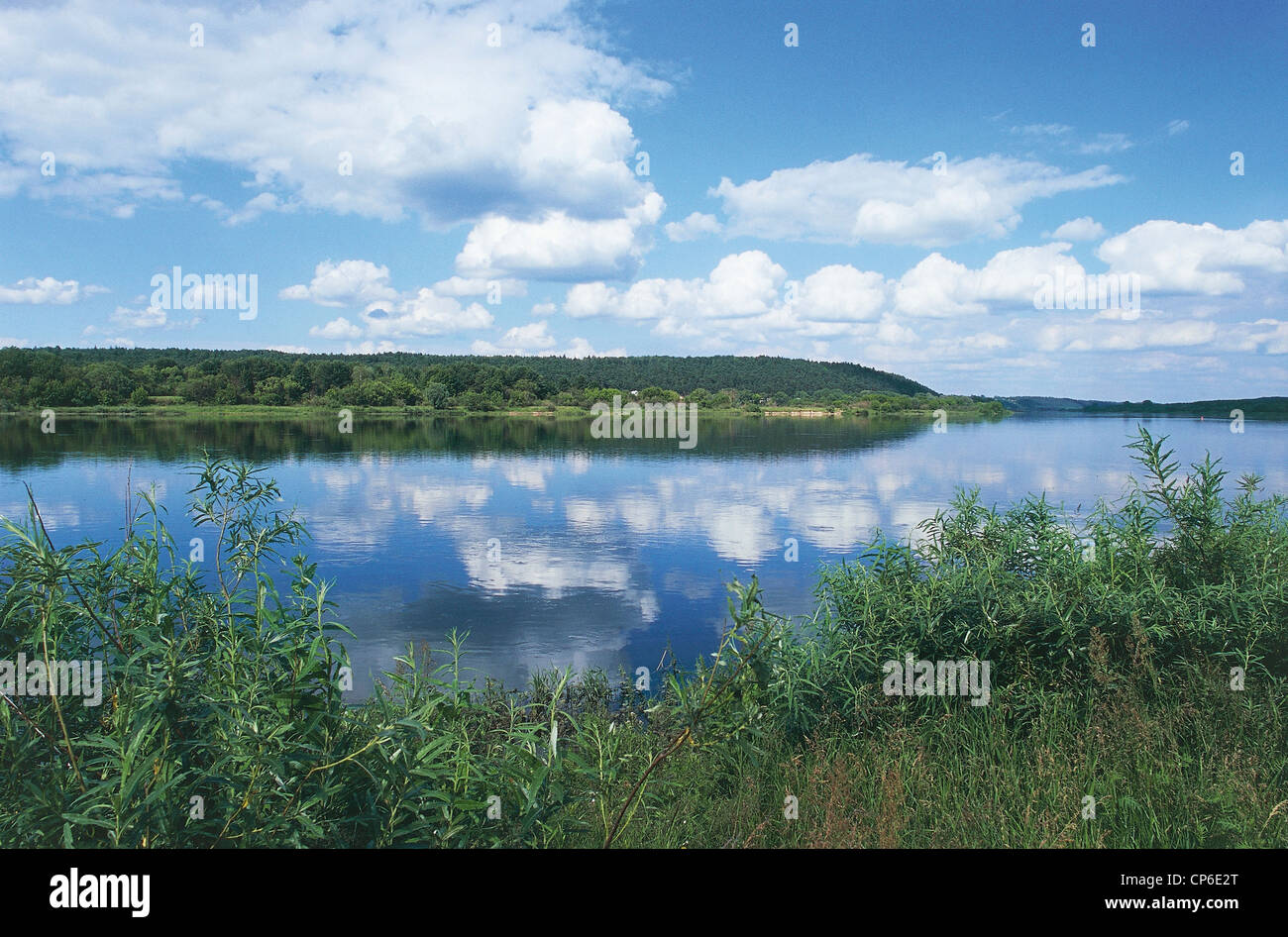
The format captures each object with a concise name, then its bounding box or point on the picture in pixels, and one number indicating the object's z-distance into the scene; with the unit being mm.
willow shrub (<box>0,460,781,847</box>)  2783
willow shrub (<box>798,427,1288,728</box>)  5746
